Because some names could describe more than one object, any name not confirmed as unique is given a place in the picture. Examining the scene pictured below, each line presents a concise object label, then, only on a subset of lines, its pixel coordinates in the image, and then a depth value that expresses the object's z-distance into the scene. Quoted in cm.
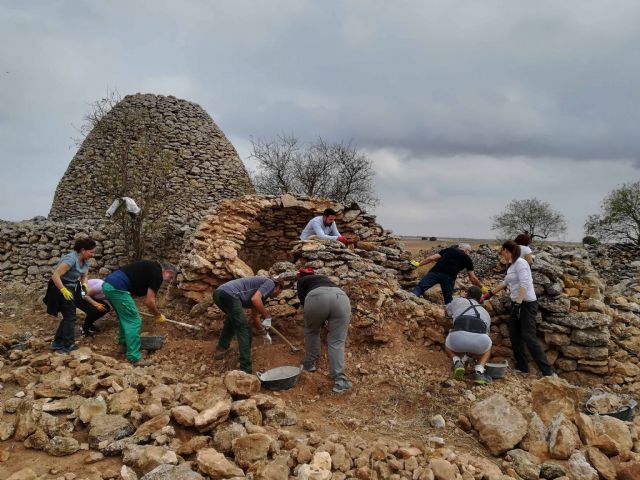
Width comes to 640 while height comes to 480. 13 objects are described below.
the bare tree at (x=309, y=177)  1848
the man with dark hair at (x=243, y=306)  477
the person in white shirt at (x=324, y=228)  725
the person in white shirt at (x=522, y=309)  531
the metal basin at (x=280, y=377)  432
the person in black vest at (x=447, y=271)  655
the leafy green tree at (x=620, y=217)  2322
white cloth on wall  870
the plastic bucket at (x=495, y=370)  487
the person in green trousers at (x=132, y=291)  517
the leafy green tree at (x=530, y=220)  2775
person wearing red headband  437
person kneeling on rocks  458
